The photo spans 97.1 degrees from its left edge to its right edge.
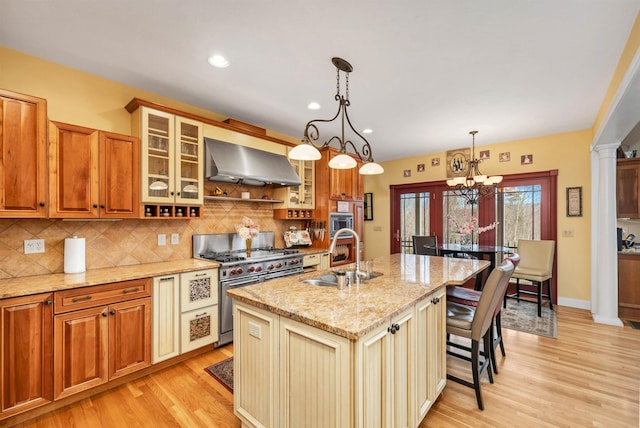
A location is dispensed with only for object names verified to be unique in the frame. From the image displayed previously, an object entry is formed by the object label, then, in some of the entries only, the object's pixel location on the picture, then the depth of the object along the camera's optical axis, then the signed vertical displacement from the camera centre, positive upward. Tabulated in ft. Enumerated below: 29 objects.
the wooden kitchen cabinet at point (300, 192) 13.69 +1.12
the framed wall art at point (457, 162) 16.94 +3.24
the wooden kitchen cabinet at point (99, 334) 6.71 -3.08
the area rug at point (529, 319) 11.26 -4.55
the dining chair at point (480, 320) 6.51 -2.62
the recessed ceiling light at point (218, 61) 7.72 +4.30
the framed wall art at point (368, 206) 21.45 +0.67
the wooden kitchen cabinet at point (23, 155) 6.50 +1.40
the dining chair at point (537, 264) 12.99 -2.42
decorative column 11.87 -1.11
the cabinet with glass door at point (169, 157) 9.00 +1.96
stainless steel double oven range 9.93 -1.83
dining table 13.35 -1.72
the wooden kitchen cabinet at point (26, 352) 6.06 -3.09
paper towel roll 7.89 -1.13
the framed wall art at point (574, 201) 13.84 +0.69
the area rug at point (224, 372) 7.82 -4.70
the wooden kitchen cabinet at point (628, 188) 12.91 +1.29
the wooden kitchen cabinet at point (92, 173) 7.38 +1.16
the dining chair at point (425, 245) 15.37 -1.69
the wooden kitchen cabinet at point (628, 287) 12.34 -3.15
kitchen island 4.15 -2.37
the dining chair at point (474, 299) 7.75 -2.48
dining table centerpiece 16.08 -0.69
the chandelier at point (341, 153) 6.77 +1.51
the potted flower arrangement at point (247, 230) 11.59 -0.67
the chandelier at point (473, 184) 13.50 +1.59
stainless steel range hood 10.39 +1.93
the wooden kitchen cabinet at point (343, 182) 14.71 +1.84
